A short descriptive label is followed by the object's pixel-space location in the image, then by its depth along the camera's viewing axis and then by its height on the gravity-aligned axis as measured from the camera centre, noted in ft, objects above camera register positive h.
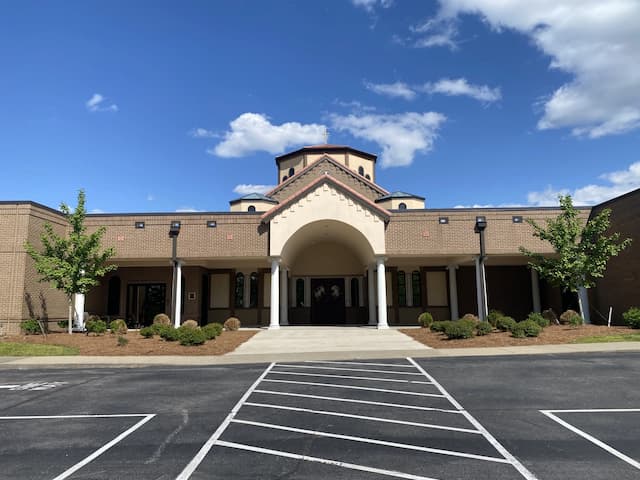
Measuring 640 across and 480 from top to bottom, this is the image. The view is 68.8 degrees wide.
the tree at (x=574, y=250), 69.82 +6.12
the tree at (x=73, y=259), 69.97 +5.90
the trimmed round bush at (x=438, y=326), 68.54 -5.07
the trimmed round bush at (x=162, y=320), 79.41 -4.02
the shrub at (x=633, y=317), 67.29 -4.00
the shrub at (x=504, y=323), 65.26 -4.50
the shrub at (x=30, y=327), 71.91 -4.44
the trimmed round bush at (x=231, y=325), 79.41 -5.05
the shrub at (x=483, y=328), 63.36 -5.02
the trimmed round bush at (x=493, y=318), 69.50 -3.95
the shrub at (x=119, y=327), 72.49 -4.74
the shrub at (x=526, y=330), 60.64 -5.03
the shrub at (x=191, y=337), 59.11 -5.19
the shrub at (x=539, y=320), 67.46 -4.20
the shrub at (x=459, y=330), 61.62 -5.00
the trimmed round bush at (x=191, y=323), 73.96 -4.38
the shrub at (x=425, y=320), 80.80 -4.76
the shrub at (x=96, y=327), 70.44 -4.55
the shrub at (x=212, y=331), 63.05 -4.89
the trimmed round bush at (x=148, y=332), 66.03 -5.04
